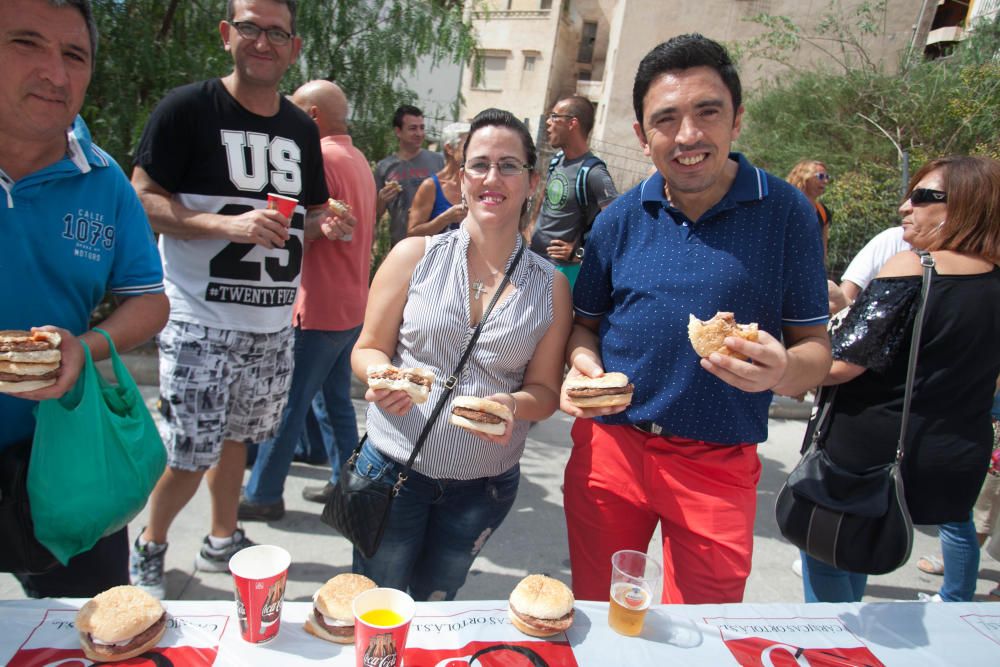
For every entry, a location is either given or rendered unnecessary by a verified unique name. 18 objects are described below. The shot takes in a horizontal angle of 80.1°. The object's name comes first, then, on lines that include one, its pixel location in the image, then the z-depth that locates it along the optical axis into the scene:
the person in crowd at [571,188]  4.54
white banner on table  1.33
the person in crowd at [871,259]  3.98
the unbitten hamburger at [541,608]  1.53
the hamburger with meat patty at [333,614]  1.44
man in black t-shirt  2.54
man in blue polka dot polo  1.89
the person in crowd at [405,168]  5.63
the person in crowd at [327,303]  3.50
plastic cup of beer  1.58
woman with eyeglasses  2.04
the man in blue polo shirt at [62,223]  1.64
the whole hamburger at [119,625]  1.31
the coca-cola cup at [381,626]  1.27
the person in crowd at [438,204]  5.07
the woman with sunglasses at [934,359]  2.37
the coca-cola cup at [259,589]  1.37
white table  1.39
